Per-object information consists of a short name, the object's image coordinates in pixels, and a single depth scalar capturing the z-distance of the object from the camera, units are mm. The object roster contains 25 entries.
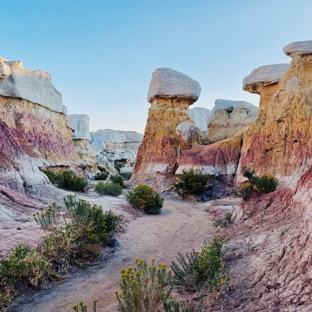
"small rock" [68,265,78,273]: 4298
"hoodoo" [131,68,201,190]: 19391
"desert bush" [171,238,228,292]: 3416
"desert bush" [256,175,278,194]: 10039
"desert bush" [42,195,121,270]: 4355
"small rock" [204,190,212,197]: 14252
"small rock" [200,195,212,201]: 13795
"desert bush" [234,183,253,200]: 7469
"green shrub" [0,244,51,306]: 3260
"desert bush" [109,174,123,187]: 19597
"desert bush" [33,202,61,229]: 4938
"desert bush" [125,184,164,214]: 9945
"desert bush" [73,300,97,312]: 2068
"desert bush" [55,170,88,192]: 12883
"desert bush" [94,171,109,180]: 27761
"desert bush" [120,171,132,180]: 31736
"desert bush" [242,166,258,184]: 9438
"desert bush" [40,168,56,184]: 13181
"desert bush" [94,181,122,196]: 12922
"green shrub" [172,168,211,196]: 14133
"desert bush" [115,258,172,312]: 2238
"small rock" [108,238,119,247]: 5695
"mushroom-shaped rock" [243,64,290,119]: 15992
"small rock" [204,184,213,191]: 14528
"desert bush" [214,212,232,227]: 7466
